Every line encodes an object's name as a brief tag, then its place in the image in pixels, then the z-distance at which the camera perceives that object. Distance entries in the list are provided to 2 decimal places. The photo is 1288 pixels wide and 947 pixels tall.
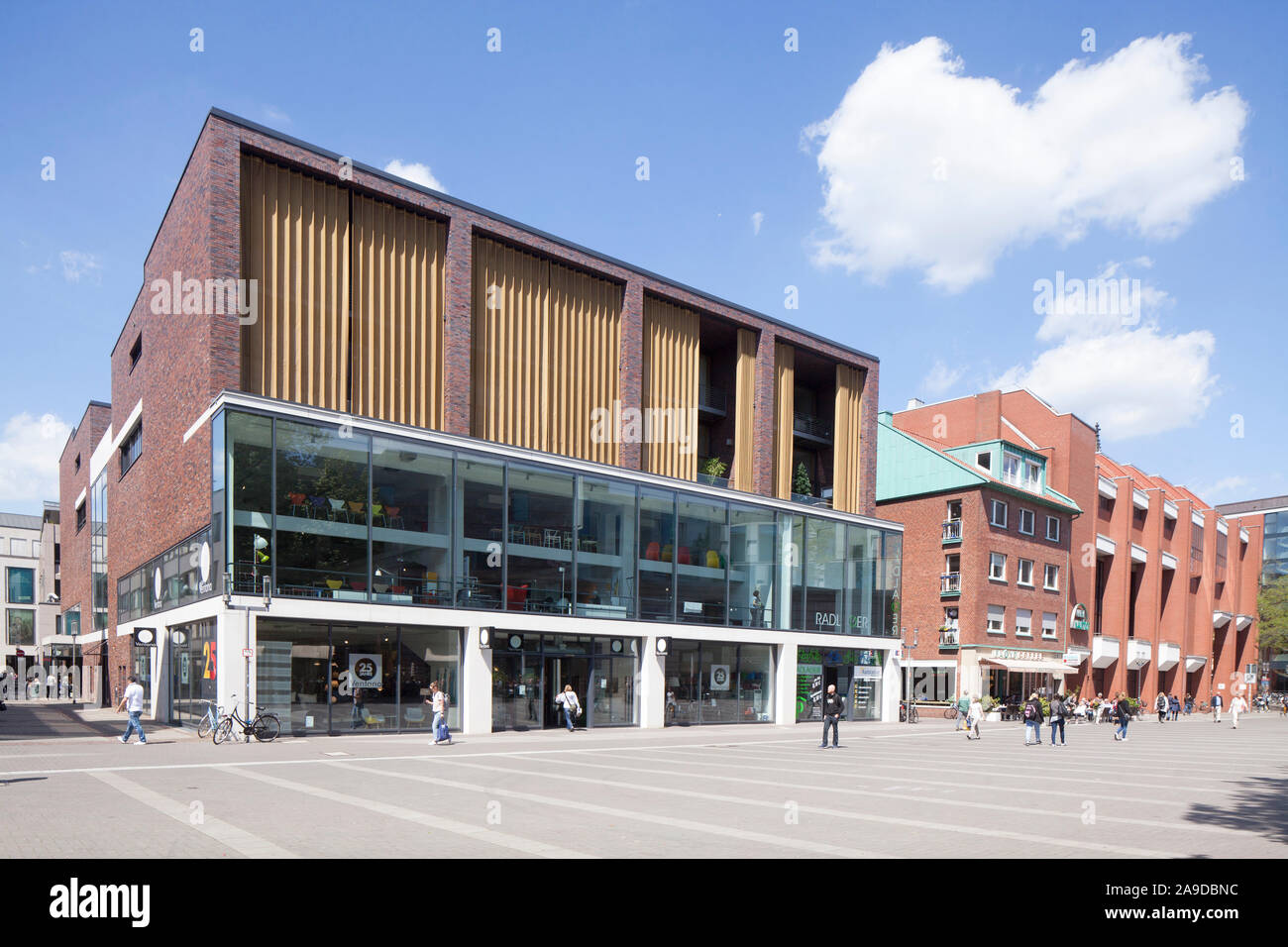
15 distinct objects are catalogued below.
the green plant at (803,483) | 42.00
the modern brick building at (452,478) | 25.81
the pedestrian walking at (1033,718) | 31.61
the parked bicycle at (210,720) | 24.06
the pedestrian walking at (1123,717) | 35.34
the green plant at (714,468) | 38.03
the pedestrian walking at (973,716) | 33.88
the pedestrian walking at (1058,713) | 31.39
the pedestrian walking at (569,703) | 30.16
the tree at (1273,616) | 86.12
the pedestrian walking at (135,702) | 22.98
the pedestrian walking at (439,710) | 24.80
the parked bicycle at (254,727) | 23.38
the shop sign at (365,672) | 26.33
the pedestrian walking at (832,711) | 27.22
